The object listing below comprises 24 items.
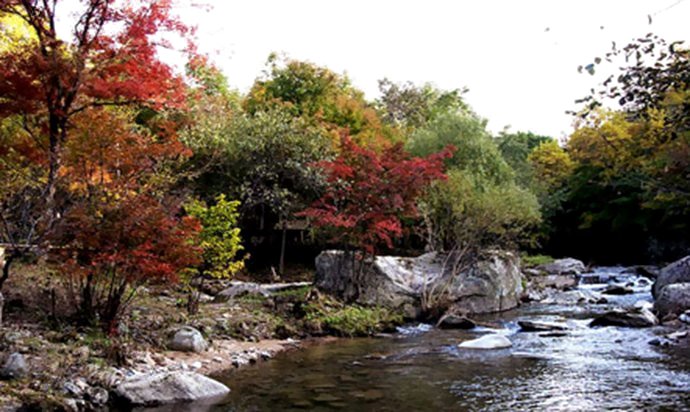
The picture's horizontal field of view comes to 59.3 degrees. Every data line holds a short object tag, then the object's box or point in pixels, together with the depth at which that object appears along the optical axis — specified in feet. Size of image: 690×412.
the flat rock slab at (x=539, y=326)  44.19
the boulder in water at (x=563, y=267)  87.72
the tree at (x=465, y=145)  75.93
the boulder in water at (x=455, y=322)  46.32
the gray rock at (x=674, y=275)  55.77
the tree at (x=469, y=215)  55.31
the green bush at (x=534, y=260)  92.73
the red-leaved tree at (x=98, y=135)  29.37
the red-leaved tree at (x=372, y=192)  49.34
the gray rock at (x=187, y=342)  31.81
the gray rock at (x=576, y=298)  61.26
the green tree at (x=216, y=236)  38.27
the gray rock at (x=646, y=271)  81.71
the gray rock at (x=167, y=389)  23.27
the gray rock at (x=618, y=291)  67.15
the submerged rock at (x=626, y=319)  44.52
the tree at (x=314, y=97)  91.76
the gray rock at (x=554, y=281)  75.25
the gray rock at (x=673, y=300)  47.24
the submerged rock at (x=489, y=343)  36.96
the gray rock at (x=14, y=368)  22.43
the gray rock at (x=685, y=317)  43.84
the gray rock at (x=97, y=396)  22.50
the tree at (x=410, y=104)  123.34
